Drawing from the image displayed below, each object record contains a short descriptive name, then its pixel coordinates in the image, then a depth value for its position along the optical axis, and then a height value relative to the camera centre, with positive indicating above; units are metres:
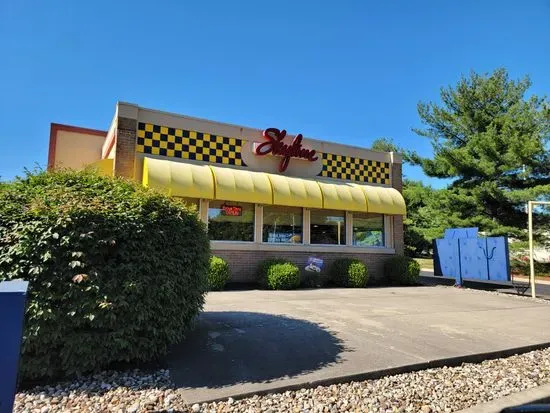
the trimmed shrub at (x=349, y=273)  13.54 -0.60
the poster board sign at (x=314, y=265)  13.79 -0.34
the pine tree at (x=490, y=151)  20.86 +5.78
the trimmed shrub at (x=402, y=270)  14.61 -0.51
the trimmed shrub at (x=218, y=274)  11.27 -0.57
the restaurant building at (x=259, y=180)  12.04 +2.51
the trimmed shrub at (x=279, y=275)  12.14 -0.62
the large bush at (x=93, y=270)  3.80 -0.17
